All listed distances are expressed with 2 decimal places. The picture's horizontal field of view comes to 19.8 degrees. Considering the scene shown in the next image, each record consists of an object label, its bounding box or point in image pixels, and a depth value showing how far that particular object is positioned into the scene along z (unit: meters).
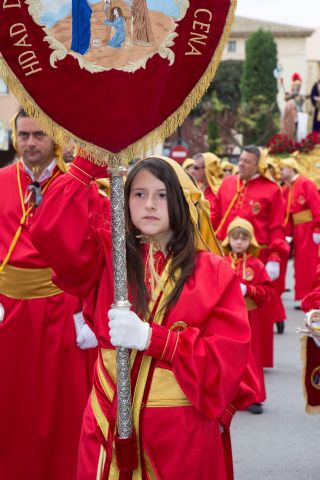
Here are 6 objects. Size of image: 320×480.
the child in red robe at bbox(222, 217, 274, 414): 7.34
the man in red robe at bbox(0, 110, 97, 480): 4.83
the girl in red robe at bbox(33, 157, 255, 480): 3.25
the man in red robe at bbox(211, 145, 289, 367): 9.15
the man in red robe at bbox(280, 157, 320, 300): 12.54
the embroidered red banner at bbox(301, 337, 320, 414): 5.27
